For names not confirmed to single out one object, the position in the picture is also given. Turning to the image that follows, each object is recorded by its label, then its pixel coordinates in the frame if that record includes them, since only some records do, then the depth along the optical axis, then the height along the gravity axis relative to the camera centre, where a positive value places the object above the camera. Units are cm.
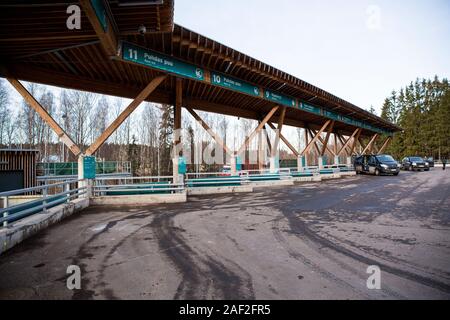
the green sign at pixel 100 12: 489 +353
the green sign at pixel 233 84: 1077 +402
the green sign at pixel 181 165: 987 -12
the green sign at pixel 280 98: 1384 +412
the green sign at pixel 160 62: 782 +392
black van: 2113 -53
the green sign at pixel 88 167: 857 -14
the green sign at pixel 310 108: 1683 +409
